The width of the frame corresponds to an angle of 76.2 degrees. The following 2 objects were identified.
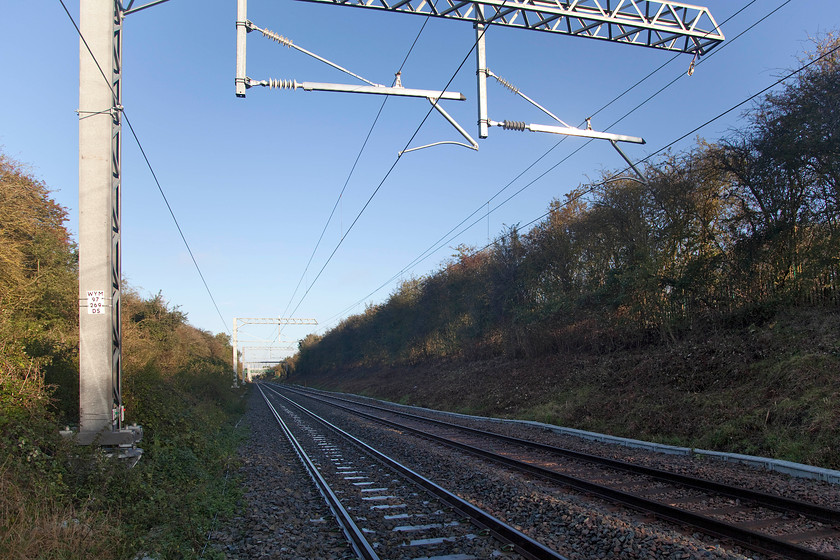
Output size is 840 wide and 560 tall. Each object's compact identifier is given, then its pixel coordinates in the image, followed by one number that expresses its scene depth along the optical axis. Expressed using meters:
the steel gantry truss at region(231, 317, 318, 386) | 59.97
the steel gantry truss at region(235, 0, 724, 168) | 9.41
